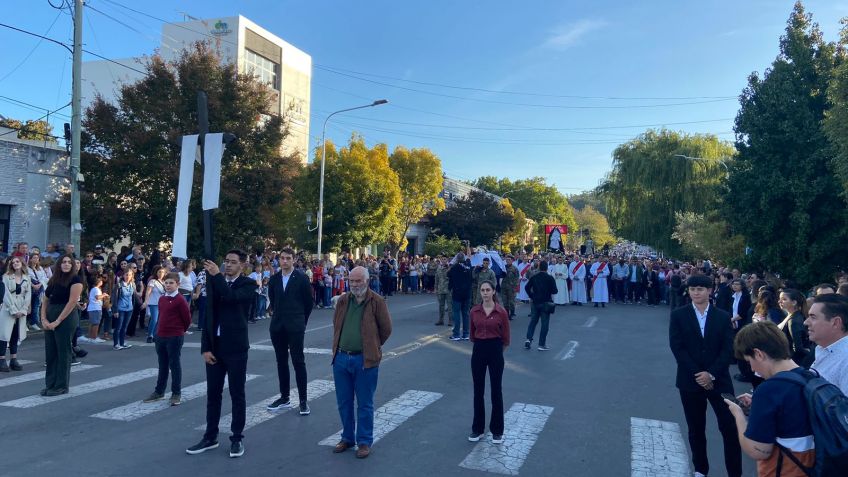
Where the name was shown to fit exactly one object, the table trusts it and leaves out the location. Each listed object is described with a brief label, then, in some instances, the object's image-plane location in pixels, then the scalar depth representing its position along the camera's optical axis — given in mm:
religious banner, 26531
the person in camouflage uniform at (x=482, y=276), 12725
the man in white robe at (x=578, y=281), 23438
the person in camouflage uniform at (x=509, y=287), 17281
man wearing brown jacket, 5746
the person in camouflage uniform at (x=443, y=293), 15734
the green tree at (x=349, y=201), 31219
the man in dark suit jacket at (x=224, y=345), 5793
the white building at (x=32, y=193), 19391
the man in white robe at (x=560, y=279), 22781
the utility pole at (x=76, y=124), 14961
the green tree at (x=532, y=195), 83750
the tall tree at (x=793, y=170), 16109
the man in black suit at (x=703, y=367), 5098
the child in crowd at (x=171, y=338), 7695
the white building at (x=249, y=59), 36719
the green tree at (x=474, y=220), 46469
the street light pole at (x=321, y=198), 27469
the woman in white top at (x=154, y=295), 11883
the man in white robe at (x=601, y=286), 23266
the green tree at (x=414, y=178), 38938
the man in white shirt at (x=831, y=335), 3717
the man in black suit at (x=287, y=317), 7332
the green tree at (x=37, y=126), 31455
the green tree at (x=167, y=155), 18547
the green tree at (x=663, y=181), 36031
